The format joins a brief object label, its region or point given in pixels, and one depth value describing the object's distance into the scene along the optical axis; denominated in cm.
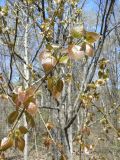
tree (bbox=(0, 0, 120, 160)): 242
